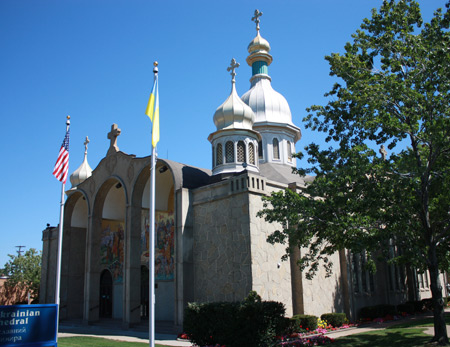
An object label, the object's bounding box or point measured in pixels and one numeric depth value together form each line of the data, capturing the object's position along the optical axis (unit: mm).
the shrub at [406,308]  23922
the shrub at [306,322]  17311
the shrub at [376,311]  21109
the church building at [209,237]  18250
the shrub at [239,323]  13023
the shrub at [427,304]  25688
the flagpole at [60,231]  12977
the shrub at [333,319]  18750
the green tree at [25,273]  40312
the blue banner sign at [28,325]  8836
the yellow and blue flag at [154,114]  12109
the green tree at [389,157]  11945
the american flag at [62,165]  14633
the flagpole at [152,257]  10367
